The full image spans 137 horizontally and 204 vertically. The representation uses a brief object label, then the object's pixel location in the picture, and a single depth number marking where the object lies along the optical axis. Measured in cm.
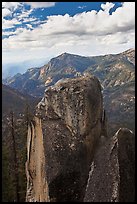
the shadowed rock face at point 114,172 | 1723
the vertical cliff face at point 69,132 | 1820
